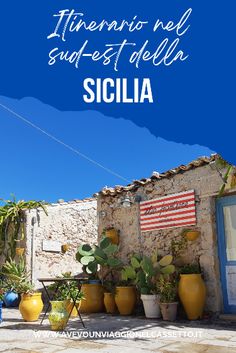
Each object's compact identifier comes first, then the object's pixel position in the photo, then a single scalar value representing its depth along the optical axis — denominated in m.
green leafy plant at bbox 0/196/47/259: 12.01
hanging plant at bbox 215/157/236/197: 6.89
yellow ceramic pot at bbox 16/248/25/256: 11.67
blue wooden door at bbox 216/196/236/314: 7.14
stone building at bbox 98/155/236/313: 7.18
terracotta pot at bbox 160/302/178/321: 7.07
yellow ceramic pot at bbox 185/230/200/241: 7.53
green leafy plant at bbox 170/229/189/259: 7.81
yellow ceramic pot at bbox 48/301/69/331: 6.24
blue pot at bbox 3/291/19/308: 10.55
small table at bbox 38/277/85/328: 6.47
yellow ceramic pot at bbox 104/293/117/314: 8.43
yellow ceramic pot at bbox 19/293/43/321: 7.24
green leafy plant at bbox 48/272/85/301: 6.92
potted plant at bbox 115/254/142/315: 8.03
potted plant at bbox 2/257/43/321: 7.22
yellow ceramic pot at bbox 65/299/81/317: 6.93
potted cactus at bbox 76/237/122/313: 8.78
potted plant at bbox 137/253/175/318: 7.40
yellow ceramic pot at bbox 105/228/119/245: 9.36
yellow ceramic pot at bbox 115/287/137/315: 8.04
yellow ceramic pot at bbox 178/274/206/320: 6.95
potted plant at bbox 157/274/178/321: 7.08
